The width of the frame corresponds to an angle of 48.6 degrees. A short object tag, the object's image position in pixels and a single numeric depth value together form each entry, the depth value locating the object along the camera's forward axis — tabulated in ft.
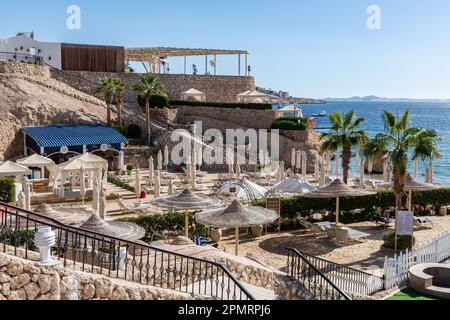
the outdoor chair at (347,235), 67.92
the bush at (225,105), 162.30
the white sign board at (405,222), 58.85
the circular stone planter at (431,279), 46.18
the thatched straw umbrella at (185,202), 58.65
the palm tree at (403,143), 63.08
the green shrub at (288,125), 149.89
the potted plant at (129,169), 114.11
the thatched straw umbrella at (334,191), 70.90
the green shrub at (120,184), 97.60
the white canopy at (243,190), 78.33
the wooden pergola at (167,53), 179.63
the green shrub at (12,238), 32.49
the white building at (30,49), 163.63
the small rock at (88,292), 30.35
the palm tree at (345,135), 84.58
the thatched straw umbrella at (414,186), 76.38
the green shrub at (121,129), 142.10
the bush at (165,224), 63.60
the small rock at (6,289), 28.12
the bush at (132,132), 145.79
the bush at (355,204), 76.43
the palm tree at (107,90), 141.79
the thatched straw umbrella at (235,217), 54.54
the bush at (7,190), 81.56
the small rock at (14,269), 28.45
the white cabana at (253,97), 172.62
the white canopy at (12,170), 80.23
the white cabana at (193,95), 173.27
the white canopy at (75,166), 84.33
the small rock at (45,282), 29.01
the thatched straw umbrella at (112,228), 45.73
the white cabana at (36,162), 90.44
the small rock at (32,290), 28.63
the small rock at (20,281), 28.50
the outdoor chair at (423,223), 77.51
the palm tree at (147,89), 142.75
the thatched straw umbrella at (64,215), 51.88
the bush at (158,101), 159.22
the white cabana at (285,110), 161.58
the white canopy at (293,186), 80.48
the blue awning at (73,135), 122.62
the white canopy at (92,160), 88.07
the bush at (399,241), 64.03
